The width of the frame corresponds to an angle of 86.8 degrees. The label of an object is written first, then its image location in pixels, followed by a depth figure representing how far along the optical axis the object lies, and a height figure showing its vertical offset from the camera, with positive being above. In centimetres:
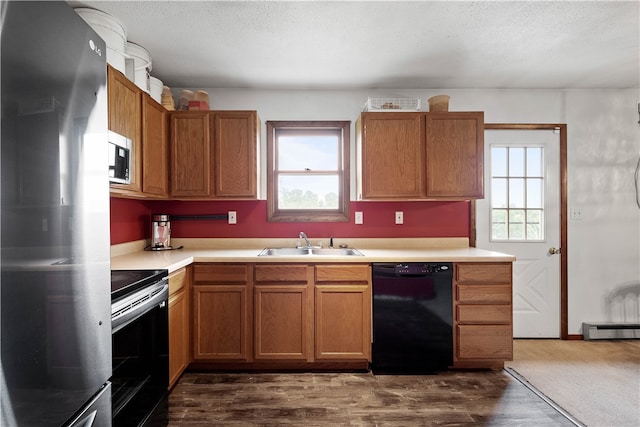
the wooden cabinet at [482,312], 253 -76
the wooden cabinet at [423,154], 283 +47
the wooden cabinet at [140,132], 200 +54
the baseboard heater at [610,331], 317 -114
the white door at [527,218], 324 -8
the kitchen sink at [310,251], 286 -36
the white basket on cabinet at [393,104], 289 +93
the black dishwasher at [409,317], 251 -79
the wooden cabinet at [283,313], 251 -76
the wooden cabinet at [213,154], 282 +48
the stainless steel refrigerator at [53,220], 71 -2
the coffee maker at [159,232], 295 -18
